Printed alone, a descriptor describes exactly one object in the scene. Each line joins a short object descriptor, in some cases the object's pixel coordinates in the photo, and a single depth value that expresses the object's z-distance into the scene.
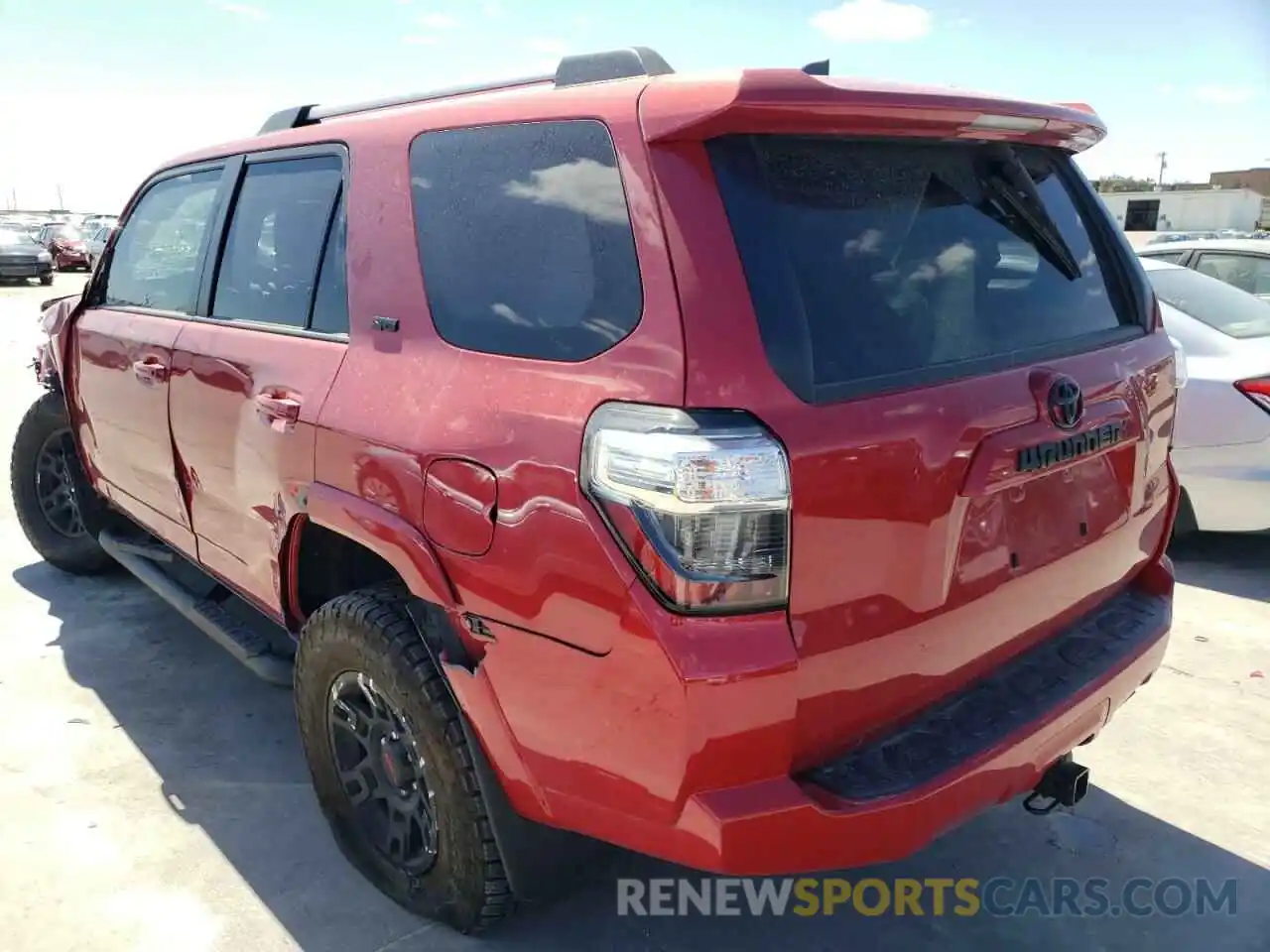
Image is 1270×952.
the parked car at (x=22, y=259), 24.20
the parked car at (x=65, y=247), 29.30
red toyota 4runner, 1.73
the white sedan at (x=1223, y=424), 4.69
